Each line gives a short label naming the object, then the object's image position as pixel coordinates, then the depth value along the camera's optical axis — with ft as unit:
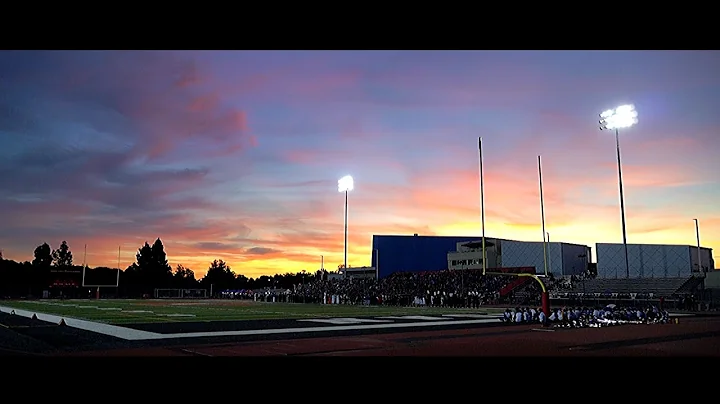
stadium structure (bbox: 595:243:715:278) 158.51
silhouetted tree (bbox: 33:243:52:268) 293.23
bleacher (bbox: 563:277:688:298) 125.49
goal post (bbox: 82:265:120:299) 185.57
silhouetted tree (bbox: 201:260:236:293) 384.53
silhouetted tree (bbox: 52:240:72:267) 330.34
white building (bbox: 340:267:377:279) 241.06
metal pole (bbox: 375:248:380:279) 231.07
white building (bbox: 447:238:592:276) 187.01
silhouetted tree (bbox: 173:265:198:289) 416.67
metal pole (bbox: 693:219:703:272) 149.78
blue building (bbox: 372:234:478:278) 240.53
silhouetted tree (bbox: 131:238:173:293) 343.87
